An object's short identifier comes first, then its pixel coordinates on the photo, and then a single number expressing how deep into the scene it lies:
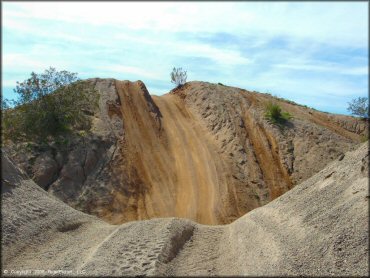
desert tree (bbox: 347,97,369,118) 35.09
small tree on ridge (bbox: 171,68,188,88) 35.34
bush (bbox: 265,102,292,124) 28.57
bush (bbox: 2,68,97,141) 22.02
